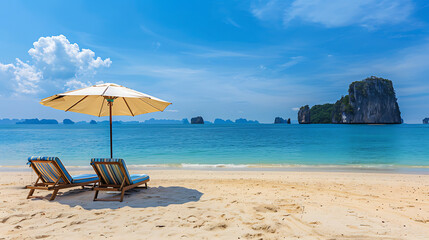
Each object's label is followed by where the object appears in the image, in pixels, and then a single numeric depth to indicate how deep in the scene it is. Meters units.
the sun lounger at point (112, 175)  5.14
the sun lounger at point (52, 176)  5.27
